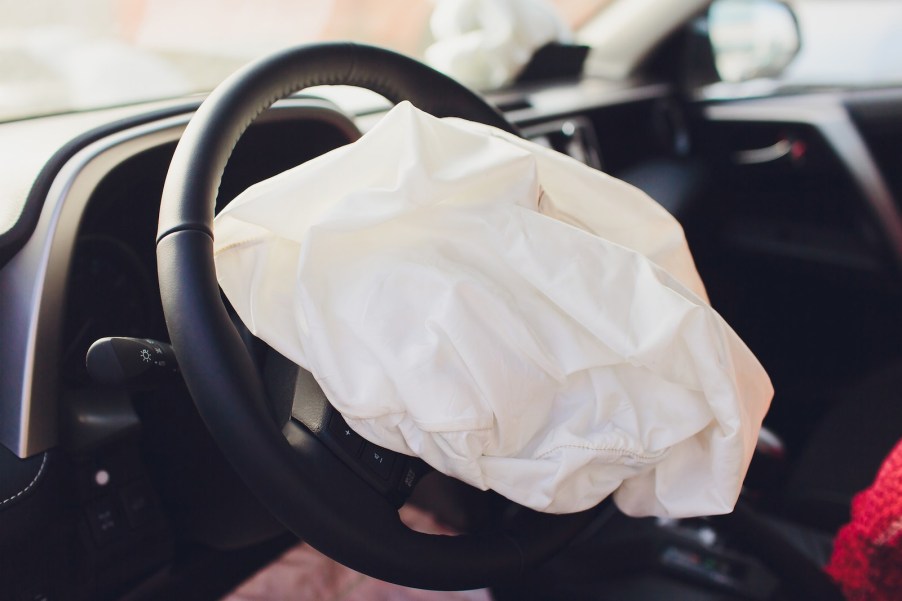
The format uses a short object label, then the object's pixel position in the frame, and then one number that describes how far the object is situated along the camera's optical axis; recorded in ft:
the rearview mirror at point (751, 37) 6.29
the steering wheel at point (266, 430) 1.57
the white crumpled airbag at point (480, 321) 1.70
